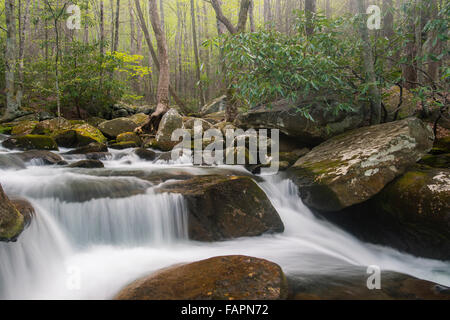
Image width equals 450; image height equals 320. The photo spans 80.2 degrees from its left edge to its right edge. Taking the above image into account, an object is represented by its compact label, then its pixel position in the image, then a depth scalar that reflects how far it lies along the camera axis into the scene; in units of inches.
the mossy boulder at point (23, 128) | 363.4
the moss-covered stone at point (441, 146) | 186.2
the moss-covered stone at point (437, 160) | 165.3
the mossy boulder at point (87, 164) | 228.1
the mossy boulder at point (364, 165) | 147.9
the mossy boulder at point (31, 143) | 283.0
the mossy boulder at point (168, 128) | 343.3
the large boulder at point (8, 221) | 101.3
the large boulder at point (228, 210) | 145.9
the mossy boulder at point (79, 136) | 327.6
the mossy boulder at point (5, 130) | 365.4
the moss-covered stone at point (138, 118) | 451.4
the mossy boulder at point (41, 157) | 233.7
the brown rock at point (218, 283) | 78.4
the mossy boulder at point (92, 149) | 294.4
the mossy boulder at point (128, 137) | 372.8
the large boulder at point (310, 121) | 228.7
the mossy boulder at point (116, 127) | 396.8
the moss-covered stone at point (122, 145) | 345.3
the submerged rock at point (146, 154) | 301.9
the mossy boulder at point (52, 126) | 358.9
